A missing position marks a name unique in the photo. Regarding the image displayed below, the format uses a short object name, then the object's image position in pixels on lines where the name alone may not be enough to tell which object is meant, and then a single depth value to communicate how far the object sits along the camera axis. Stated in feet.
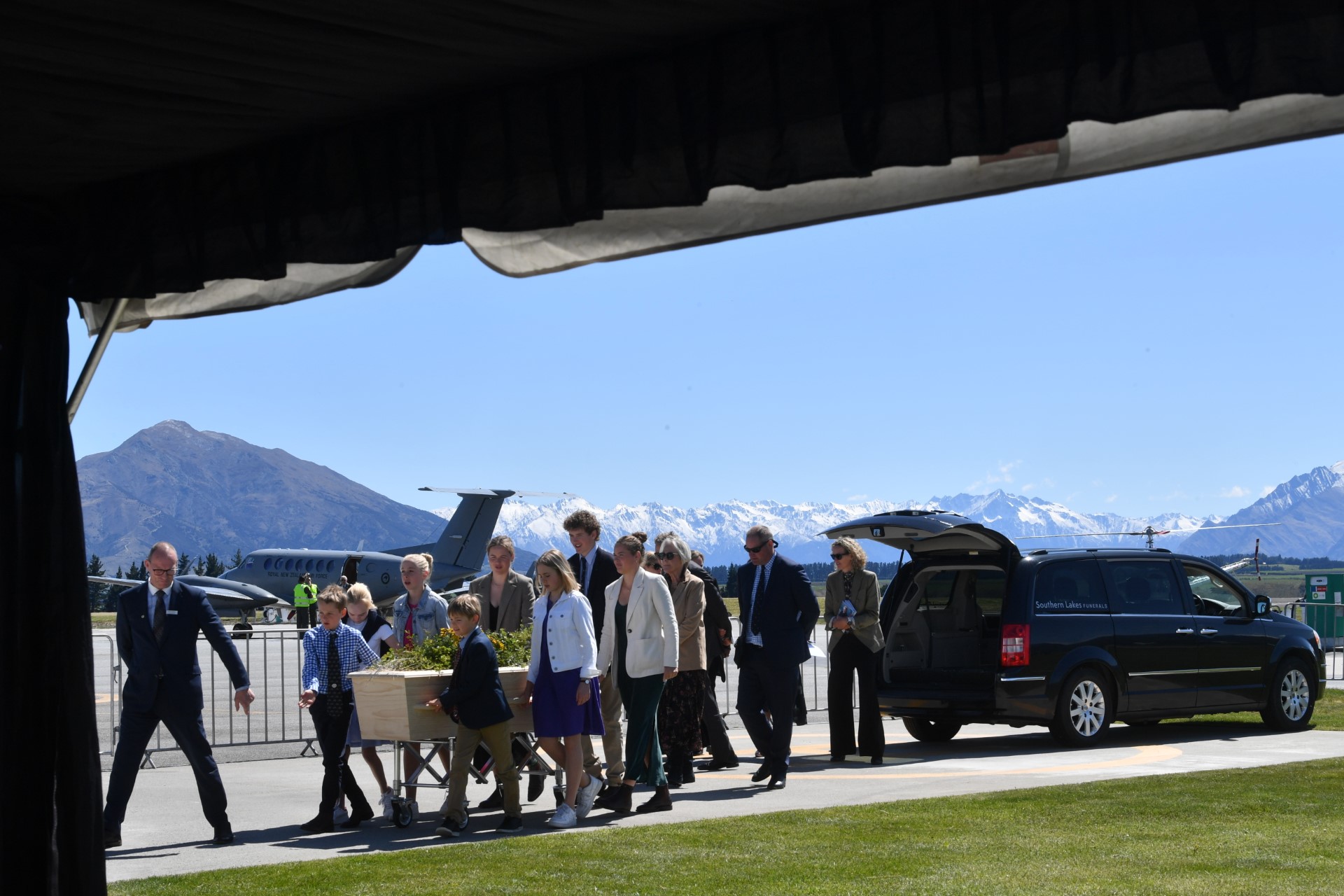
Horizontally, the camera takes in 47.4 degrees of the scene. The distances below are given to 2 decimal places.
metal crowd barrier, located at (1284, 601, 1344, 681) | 102.38
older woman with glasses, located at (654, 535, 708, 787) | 38.17
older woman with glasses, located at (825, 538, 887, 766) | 43.50
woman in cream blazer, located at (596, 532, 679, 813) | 34.30
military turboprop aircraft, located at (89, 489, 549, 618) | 177.78
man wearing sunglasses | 38.73
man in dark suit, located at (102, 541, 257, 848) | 31.09
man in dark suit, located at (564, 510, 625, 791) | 35.88
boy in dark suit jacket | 32.30
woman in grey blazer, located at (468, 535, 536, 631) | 36.99
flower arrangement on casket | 32.89
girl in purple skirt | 32.96
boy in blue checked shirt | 33.86
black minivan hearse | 45.83
